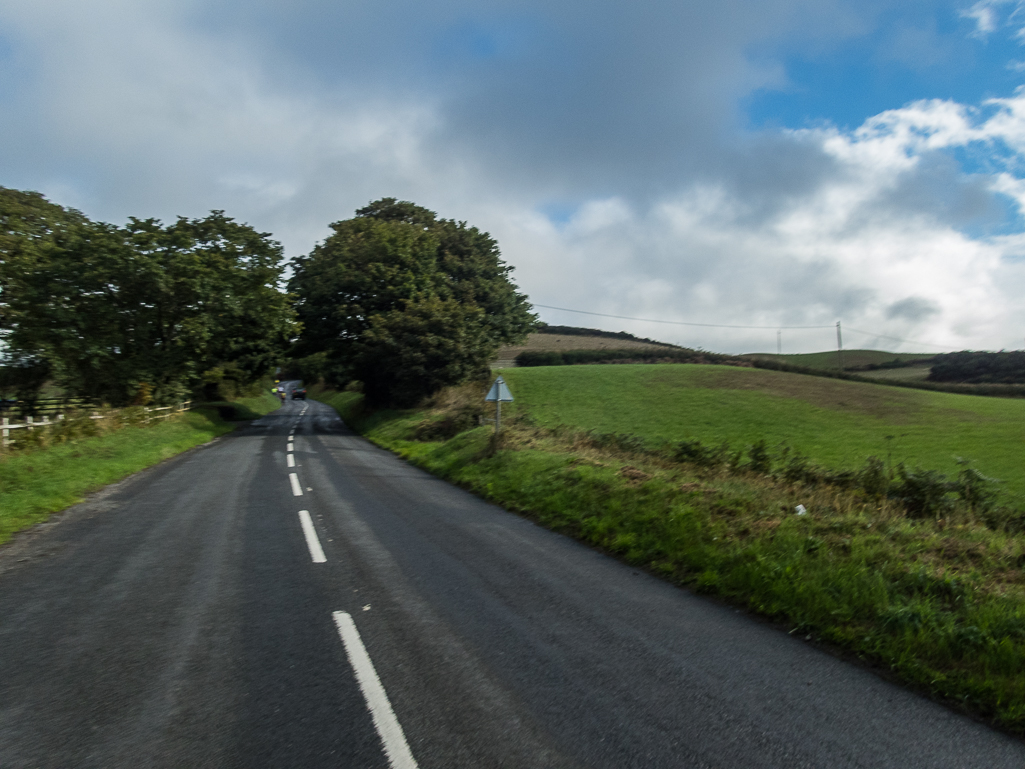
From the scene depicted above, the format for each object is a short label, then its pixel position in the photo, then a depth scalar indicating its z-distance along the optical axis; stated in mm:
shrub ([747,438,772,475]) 12956
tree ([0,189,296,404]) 26234
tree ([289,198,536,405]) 32719
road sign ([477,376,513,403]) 17234
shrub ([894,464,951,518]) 9969
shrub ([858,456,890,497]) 10750
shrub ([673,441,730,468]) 13945
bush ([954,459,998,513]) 10281
